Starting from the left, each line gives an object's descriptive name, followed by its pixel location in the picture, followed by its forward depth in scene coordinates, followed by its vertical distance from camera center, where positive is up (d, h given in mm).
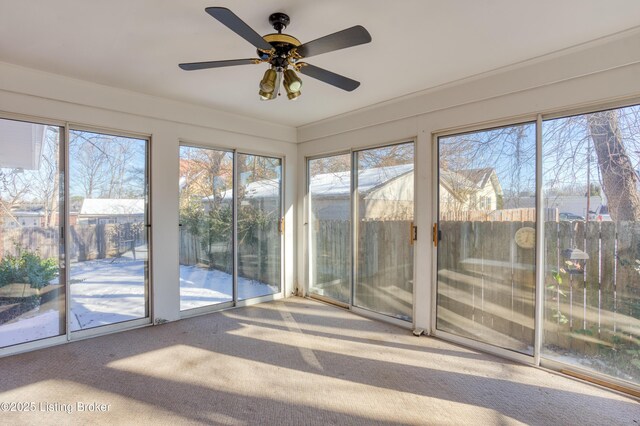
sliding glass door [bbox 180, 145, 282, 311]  3949 -131
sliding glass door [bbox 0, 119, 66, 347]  2889 -158
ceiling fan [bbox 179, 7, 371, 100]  1696 +943
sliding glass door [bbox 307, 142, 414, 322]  3717 -147
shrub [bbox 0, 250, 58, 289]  2904 -481
